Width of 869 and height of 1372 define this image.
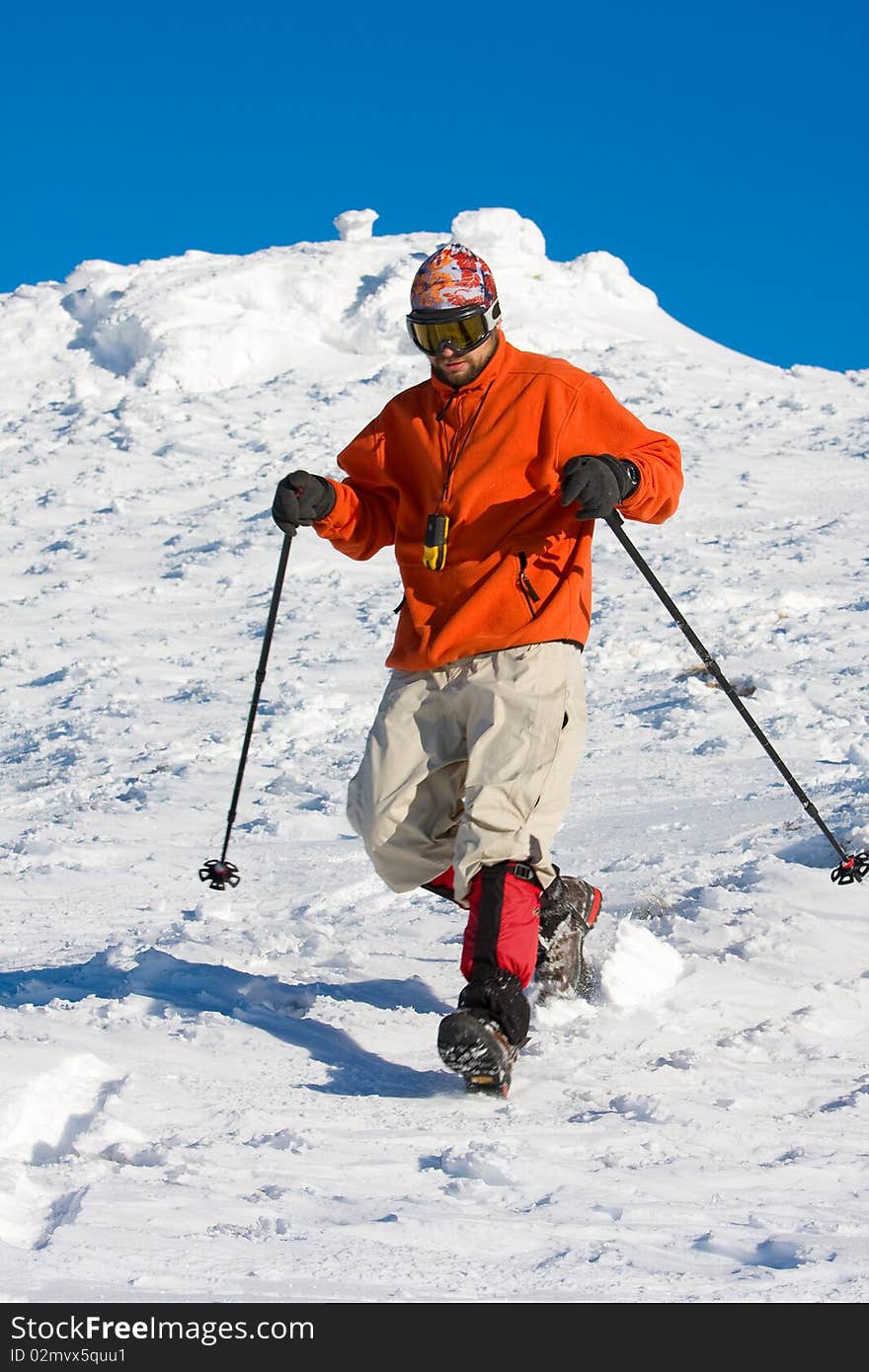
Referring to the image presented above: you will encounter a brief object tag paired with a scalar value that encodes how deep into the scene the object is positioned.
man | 7.38
